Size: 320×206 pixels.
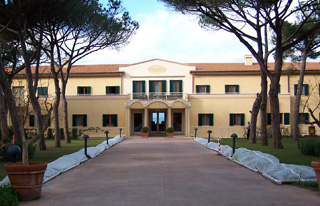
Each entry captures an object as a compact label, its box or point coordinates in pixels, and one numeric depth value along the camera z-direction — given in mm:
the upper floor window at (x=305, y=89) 26662
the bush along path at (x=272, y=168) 6884
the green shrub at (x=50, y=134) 24797
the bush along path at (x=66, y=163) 7710
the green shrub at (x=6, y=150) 10484
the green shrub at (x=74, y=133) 24817
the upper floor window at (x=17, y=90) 25441
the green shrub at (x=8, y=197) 4884
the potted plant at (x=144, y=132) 24319
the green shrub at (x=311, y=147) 11446
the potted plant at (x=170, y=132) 24258
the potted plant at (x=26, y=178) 5363
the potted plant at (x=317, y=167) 5600
